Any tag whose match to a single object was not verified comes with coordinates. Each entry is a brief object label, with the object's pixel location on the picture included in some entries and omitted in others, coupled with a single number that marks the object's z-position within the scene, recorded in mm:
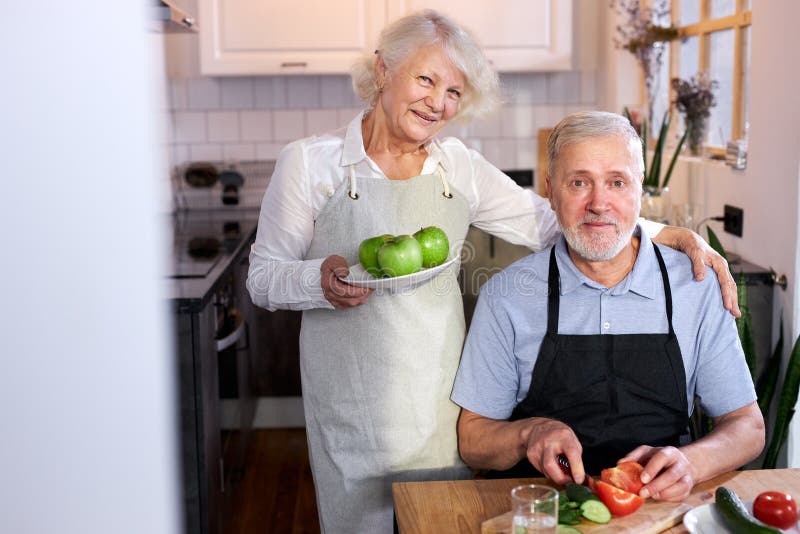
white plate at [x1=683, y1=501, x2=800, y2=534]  1325
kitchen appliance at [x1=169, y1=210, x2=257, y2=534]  2625
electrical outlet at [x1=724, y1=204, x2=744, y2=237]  2736
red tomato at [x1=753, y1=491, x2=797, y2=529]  1305
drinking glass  1228
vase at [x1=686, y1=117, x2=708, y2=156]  3340
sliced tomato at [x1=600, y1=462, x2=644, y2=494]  1418
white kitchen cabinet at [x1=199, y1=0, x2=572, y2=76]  4031
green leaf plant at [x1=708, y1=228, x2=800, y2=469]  2305
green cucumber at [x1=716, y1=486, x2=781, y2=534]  1257
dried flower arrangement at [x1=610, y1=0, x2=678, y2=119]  3749
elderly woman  1867
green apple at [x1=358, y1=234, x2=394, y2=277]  1725
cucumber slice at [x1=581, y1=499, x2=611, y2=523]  1337
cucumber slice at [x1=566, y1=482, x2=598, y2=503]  1363
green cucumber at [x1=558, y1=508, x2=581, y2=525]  1318
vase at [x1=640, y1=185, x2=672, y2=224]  3186
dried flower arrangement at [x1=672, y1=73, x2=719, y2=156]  3295
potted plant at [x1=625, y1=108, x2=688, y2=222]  3139
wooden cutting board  1324
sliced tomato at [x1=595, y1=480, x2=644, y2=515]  1359
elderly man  1751
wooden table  1397
